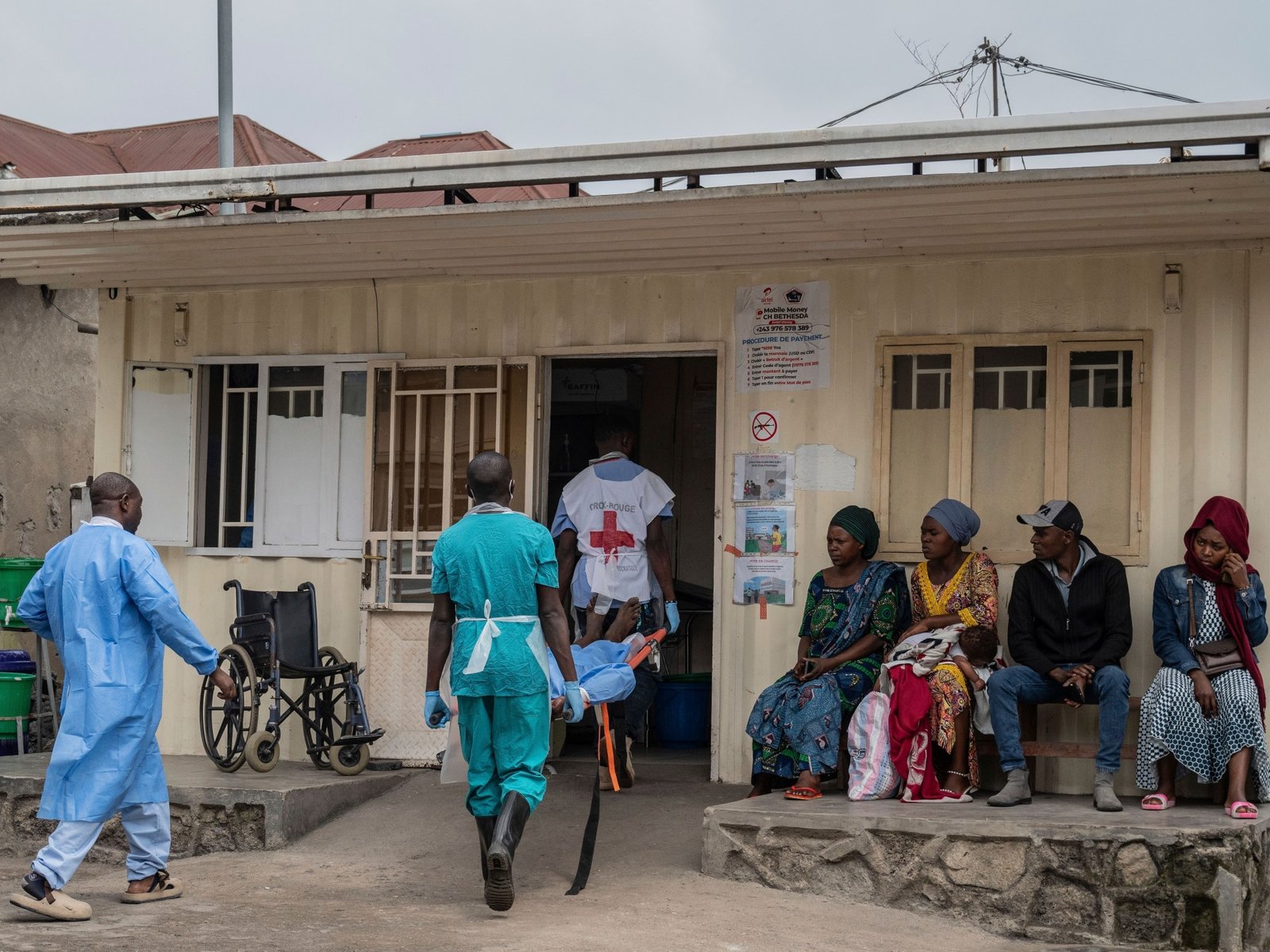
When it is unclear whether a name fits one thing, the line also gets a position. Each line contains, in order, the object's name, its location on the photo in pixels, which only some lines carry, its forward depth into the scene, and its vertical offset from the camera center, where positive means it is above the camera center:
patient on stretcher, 5.53 -0.73
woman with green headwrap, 6.41 -0.77
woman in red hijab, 6.01 -0.75
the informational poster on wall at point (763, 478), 7.44 +0.10
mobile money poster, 7.40 +0.84
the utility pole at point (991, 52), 17.61 +5.55
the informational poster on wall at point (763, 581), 7.40 -0.44
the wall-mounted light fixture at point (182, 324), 8.52 +0.97
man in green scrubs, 5.32 -0.58
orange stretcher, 5.70 -1.26
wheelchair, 7.42 -1.07
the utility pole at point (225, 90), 11.55 +3.25
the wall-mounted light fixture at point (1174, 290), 6.82 +1.03
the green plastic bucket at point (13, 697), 8.71 -1.31
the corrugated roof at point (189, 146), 12.57 +3.15
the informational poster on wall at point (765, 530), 7.42 -0.17
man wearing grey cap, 6.17 -0.62
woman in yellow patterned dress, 6.28 -0.49
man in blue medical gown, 5.25 -0.74
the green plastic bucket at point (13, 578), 9.16 -0.61
